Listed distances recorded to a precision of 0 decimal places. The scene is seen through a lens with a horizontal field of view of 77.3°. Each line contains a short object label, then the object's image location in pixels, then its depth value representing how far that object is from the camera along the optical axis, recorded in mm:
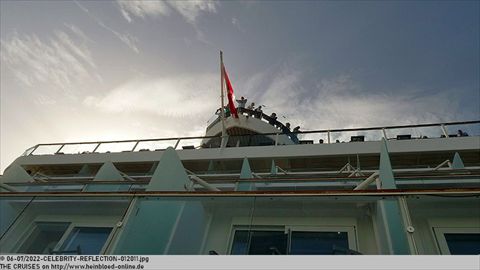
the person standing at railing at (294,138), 13462
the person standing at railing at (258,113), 16295
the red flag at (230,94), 13500
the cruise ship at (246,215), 3709
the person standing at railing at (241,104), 16781
